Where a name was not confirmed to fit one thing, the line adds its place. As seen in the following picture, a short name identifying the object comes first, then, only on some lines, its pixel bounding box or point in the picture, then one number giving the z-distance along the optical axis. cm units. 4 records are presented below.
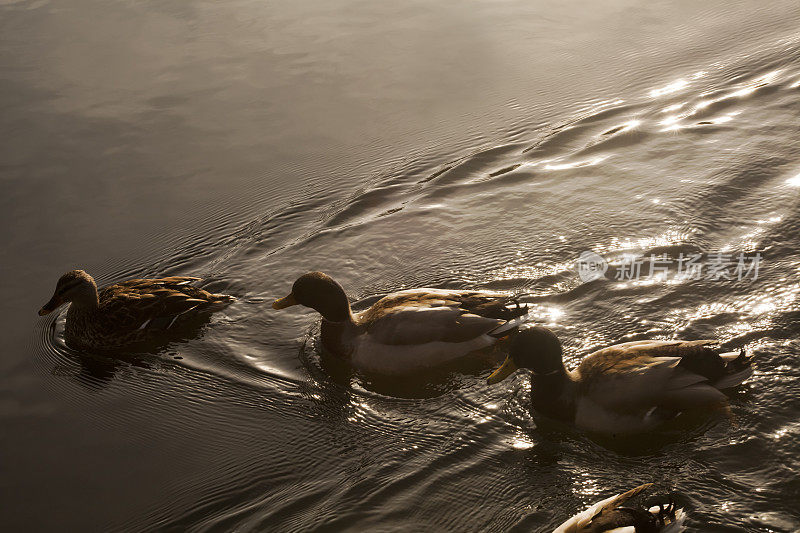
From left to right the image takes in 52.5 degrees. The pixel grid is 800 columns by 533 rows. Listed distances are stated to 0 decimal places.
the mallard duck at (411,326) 658
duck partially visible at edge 425
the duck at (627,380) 544
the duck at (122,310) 753
